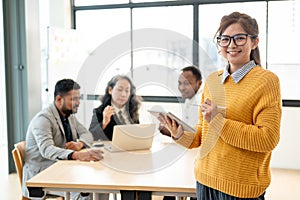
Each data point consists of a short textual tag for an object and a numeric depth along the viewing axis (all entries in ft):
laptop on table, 7.68
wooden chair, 7.67
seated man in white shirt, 6.32
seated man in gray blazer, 7.40
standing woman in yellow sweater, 4.21
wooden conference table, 5.73
